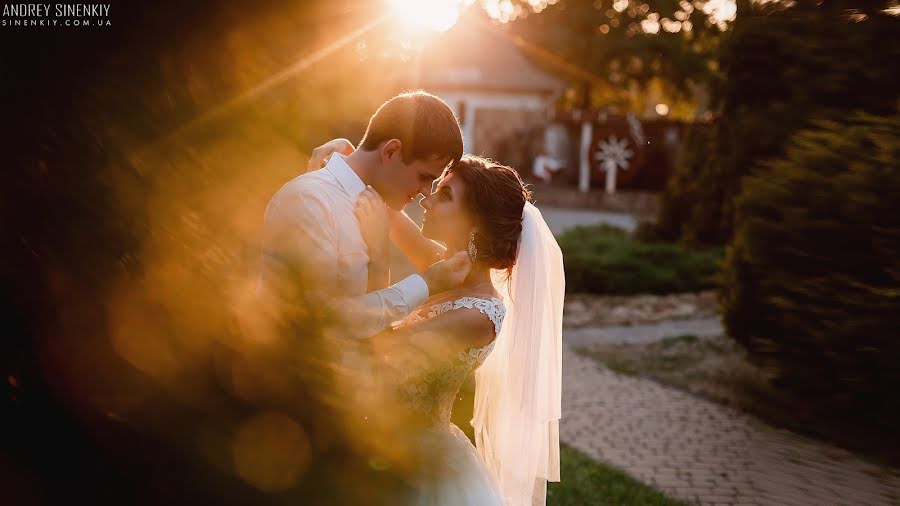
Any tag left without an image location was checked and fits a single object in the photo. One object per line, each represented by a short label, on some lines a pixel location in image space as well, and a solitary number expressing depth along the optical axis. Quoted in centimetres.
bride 320
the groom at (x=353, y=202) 243
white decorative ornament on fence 3050
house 3303
